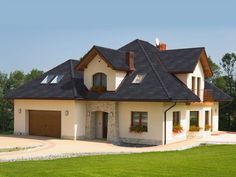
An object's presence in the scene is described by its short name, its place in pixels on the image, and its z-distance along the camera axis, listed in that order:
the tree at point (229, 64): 49.69
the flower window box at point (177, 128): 26.81
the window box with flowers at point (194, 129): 28.89
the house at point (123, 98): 26.02
